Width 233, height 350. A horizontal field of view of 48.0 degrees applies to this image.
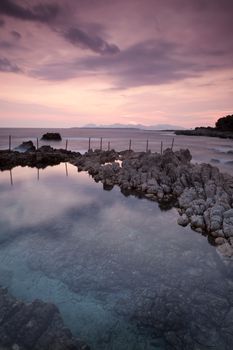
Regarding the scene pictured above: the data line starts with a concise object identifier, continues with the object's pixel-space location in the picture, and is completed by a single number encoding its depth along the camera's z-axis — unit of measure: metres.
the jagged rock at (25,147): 51.48
